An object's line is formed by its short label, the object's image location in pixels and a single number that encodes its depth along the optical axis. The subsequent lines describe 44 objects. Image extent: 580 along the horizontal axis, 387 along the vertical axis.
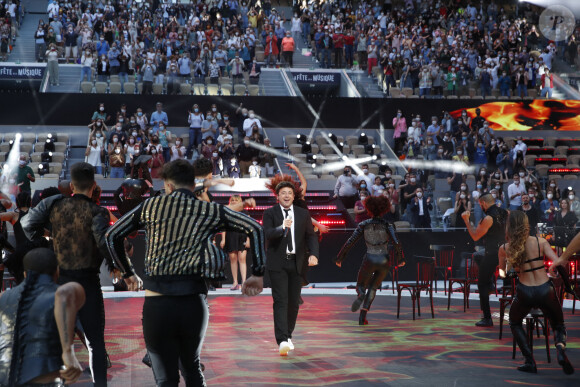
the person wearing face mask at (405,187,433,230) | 18.80
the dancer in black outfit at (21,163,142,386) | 6.21
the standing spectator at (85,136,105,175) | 21.28
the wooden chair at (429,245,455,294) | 13.02
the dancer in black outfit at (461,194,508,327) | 10.65
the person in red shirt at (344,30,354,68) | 28.41
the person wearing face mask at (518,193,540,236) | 18.72
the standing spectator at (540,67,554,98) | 27.61
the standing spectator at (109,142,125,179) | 20.72
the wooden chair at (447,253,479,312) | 12.23
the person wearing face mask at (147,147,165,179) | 20.78
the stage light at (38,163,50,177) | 20.78
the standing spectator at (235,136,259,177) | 21.81
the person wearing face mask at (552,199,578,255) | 15.72
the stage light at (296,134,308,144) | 23.81
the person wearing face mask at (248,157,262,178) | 21.45
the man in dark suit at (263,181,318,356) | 8.75
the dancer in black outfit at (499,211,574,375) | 7.64
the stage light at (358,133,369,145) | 24.23
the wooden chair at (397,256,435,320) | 11.26
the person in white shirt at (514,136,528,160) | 23.48
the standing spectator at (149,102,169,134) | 22.86
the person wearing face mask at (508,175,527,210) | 20.44
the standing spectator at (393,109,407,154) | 24.25
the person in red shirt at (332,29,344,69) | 28.44
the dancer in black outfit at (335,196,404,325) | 11.05
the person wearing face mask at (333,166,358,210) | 20.19
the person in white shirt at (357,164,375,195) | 20.75
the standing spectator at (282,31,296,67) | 27.92
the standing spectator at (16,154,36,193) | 18.62
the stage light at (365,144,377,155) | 23.67
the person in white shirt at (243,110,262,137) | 23.33
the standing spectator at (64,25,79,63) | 26.47
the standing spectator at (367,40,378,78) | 27.28
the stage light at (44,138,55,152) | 22.25
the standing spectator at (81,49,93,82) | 24.70
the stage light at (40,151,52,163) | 21.45
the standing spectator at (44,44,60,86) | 24.97
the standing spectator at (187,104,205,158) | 22.72
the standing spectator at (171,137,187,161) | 21.31
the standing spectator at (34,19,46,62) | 26.45
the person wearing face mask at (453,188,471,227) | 18.89
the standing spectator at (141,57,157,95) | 24.39
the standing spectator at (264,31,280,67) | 27.98
